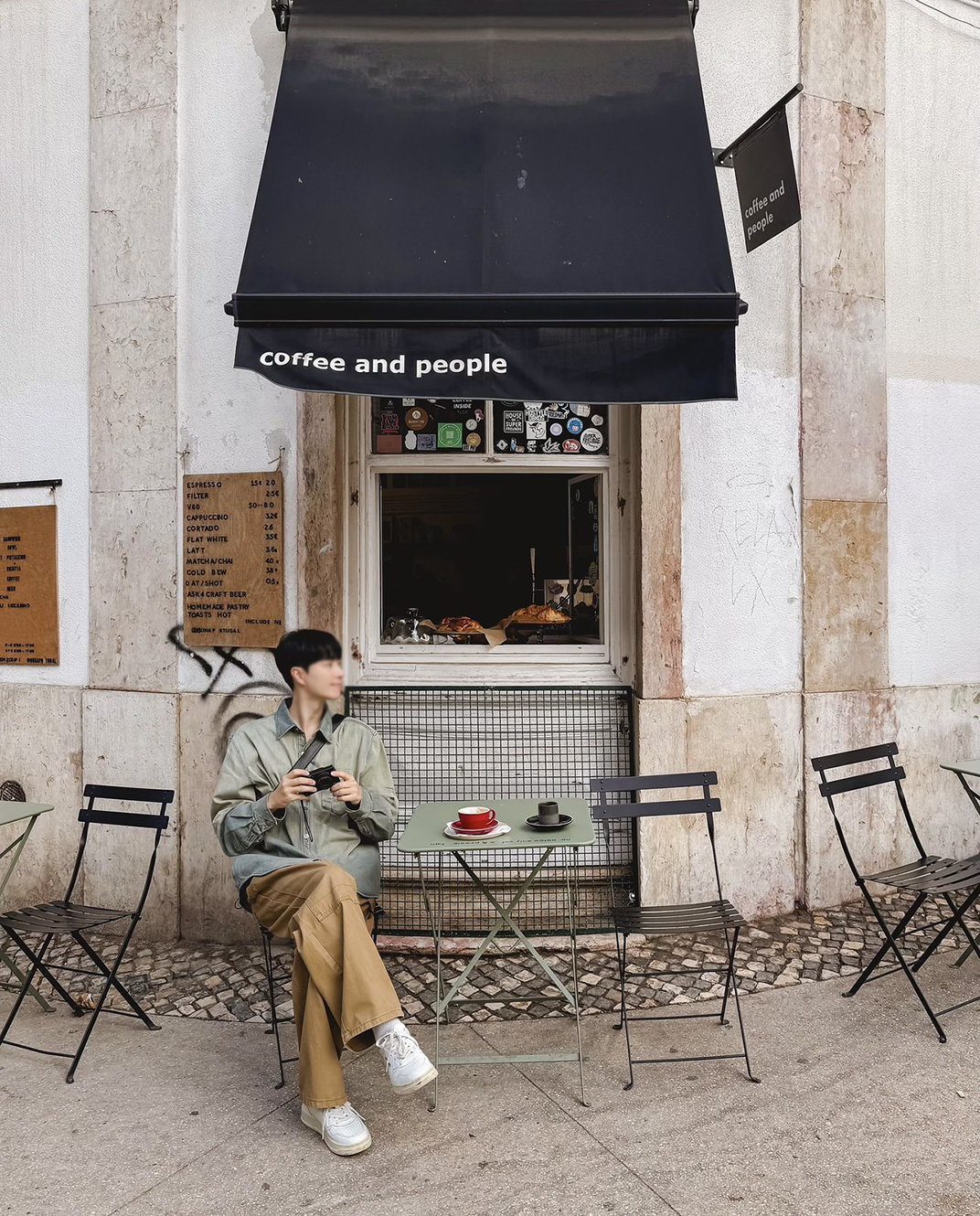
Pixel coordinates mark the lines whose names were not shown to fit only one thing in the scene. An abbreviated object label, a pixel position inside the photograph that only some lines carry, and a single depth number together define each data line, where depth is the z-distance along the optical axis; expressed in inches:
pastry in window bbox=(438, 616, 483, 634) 222.5
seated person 126.9
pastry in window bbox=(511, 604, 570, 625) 223.5
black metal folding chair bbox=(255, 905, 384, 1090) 145.6
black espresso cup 148.5
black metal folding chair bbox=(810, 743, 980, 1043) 162.7
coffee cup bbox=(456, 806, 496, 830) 145.0
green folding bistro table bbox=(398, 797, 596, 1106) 139.7
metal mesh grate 212.7
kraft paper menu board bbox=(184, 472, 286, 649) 208.4
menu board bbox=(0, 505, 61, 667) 224.7
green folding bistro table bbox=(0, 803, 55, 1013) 166.9
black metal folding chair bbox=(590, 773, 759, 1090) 147.8
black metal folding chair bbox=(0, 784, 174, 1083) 154.6
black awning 159.2
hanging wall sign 179.5
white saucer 143.3
